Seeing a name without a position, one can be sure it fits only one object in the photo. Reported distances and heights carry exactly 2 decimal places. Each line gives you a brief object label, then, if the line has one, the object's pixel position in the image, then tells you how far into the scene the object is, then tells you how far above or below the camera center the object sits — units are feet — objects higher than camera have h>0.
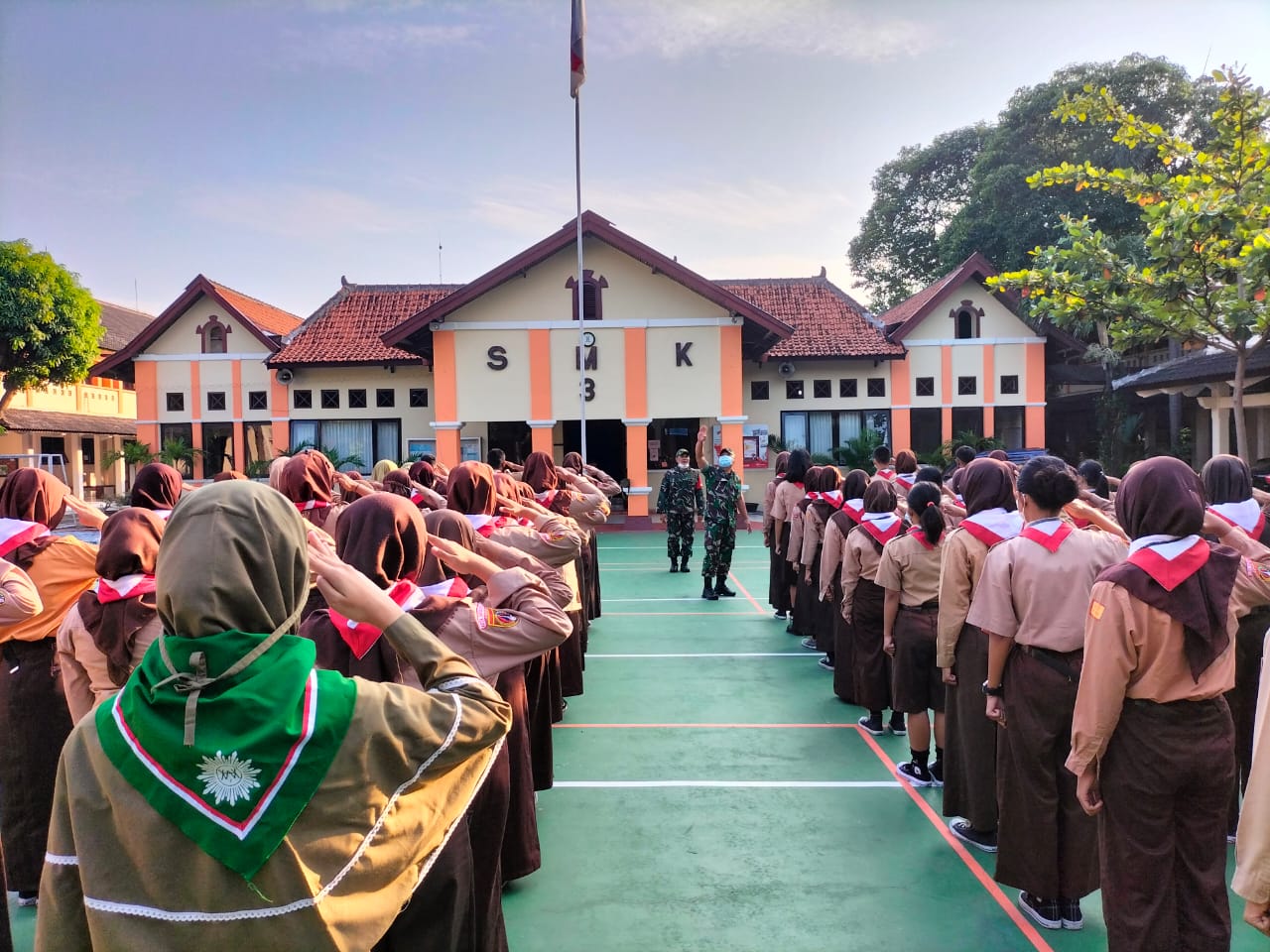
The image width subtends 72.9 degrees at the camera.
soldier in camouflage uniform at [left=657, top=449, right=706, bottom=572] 41.47 -2.96
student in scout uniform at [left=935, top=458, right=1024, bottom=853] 13.44 -3.48
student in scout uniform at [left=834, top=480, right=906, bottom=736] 18.92 -3.44
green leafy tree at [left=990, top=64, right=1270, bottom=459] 33.68 +7.74
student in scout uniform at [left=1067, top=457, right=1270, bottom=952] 9.38 -3.16
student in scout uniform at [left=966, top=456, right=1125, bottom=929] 11.31 -3.24
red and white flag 50.60 +23.51
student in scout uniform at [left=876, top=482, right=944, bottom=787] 16.28 -3.61
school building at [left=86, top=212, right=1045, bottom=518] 62.64 +6.08
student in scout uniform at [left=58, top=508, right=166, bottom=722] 10.32 -1.92
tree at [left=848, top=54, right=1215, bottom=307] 82.07 +28.37
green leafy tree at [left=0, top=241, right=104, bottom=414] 69.26 +11.70
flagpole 52.29 +9.51
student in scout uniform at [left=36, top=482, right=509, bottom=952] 4.66 -1.75
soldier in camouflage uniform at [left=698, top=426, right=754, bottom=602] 34.53 -2.98
